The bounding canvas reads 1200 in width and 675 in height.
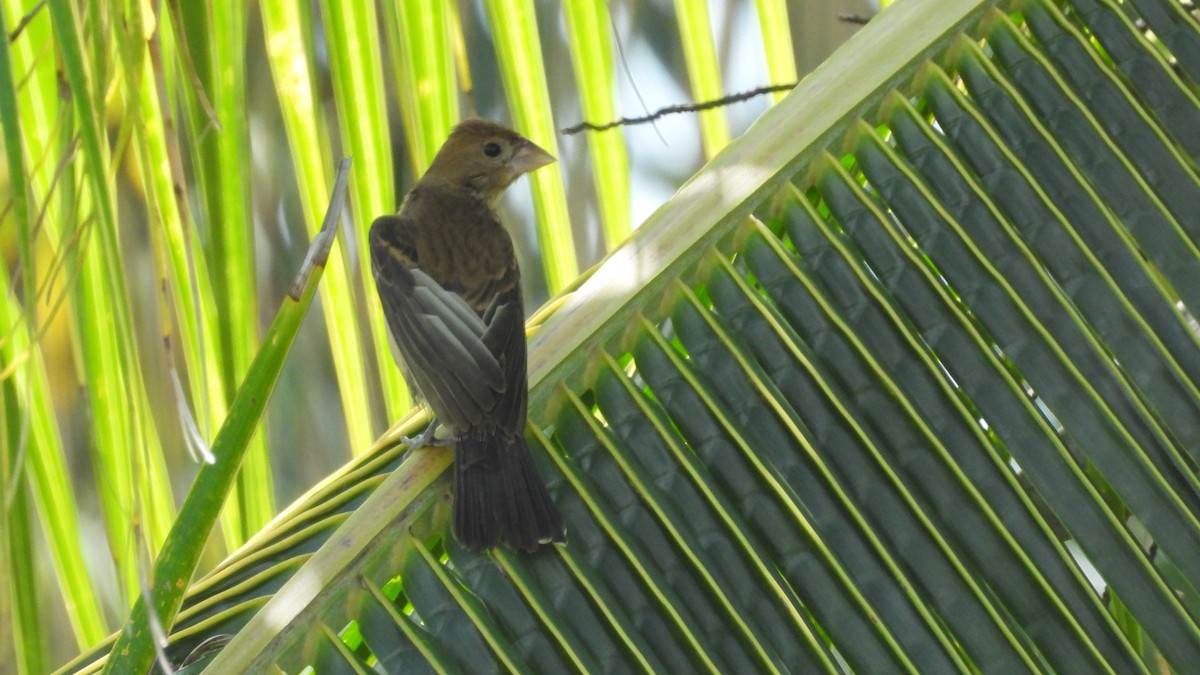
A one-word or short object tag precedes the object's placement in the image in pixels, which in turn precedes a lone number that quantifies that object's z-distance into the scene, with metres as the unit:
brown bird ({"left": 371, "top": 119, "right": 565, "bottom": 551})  3.84
